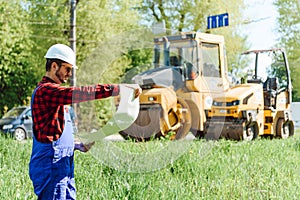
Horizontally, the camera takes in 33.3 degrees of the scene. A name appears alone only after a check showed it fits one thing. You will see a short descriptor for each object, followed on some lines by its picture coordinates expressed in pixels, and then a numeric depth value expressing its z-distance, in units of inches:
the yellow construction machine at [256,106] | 453.1
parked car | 675.4
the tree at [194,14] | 1069.1
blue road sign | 784.7
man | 138.1
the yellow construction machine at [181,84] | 410.9
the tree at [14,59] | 845.8
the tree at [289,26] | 1134.4
